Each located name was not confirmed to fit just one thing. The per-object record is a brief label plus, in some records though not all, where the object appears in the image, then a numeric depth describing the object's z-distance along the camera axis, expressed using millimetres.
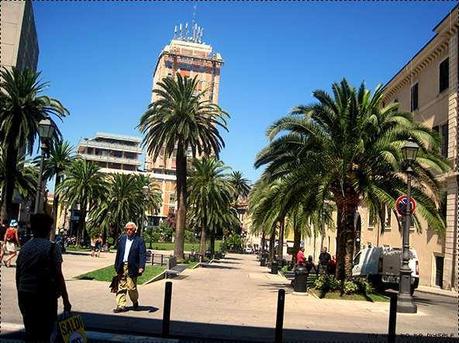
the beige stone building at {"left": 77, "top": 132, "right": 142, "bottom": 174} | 148375
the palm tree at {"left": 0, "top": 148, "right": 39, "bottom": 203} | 51094
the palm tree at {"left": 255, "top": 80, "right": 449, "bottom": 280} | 18391
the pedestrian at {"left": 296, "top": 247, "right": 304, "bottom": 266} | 27328
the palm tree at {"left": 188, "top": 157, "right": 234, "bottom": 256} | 47144
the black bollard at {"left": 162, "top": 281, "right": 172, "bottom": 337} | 9398
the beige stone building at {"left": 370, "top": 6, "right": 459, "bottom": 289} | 29656
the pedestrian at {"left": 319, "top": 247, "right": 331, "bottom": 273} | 29192
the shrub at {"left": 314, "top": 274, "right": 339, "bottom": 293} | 19047
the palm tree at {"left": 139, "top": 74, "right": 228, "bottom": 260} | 34906
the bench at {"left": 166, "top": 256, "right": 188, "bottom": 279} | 23734
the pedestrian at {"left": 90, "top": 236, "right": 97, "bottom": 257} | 39006
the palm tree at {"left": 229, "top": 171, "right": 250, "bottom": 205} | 97750
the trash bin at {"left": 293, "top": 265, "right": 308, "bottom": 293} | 19344
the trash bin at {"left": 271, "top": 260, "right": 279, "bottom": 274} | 35906
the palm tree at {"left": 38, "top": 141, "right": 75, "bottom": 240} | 52484
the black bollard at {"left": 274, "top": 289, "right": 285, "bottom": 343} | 9305
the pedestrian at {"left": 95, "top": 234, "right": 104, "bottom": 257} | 39825
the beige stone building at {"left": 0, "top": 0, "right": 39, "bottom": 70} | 77125
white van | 24156
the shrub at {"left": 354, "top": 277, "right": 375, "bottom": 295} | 19062
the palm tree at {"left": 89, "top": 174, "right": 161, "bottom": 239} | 67562
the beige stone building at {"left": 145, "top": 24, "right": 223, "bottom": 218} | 158125
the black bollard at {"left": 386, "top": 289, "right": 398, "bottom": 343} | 9883
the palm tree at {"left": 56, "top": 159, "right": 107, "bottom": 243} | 60875
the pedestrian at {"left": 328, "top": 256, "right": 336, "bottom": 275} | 27050
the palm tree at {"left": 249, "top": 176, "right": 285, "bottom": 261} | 23125
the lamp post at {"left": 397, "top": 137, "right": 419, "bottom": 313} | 15781
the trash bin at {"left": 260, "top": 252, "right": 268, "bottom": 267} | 51500
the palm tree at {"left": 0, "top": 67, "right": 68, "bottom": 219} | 33500
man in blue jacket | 11391
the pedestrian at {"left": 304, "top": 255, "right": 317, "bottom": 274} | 30219
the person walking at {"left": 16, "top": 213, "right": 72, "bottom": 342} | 5449
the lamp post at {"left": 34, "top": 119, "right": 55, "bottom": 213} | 16819
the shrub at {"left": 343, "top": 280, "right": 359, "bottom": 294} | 18672
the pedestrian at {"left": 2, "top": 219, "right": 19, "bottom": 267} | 19938
